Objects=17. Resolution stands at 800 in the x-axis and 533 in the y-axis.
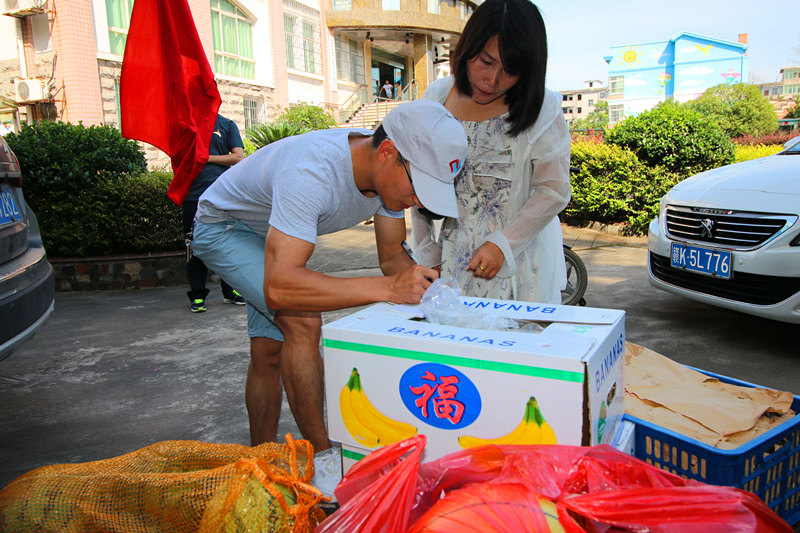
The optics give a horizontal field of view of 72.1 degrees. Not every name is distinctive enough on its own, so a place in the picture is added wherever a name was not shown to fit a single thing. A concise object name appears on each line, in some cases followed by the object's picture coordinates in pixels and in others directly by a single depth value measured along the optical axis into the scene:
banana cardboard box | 1.07
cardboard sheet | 1.66
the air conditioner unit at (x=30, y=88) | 12.20
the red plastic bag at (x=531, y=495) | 0.90
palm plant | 10.31
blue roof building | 66.56
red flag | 3.98
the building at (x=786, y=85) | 79.62
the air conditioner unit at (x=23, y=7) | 11.79
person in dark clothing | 4.75
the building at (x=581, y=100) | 104.00
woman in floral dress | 1.95
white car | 3.12
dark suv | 2.12
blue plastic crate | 1.34
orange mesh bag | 1.20
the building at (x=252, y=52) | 12.20
